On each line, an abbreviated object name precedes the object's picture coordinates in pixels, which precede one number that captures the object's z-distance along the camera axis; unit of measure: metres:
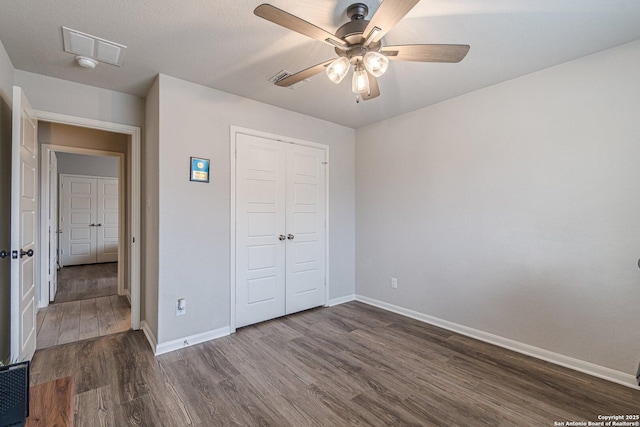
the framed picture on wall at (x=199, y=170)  2.75
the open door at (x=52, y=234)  3.94
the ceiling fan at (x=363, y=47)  1.41
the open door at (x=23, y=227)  1.96
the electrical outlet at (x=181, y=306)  2.66
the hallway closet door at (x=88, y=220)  6.60
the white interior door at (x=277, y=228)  3.13
